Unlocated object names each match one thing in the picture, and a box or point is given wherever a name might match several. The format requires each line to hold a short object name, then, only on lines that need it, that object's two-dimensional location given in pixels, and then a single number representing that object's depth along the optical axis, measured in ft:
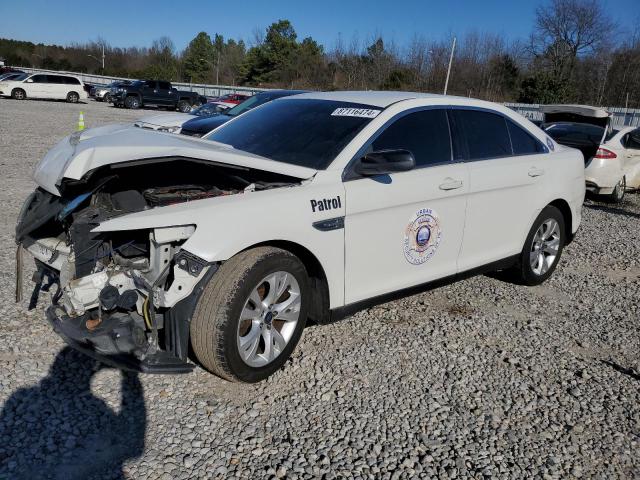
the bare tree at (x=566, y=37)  164.86
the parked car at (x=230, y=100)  81.56
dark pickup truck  102.83
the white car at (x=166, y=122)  33.19
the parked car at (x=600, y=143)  31.96
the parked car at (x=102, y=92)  107.88
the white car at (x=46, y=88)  96.73
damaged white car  9.92
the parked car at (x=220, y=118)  31.71
